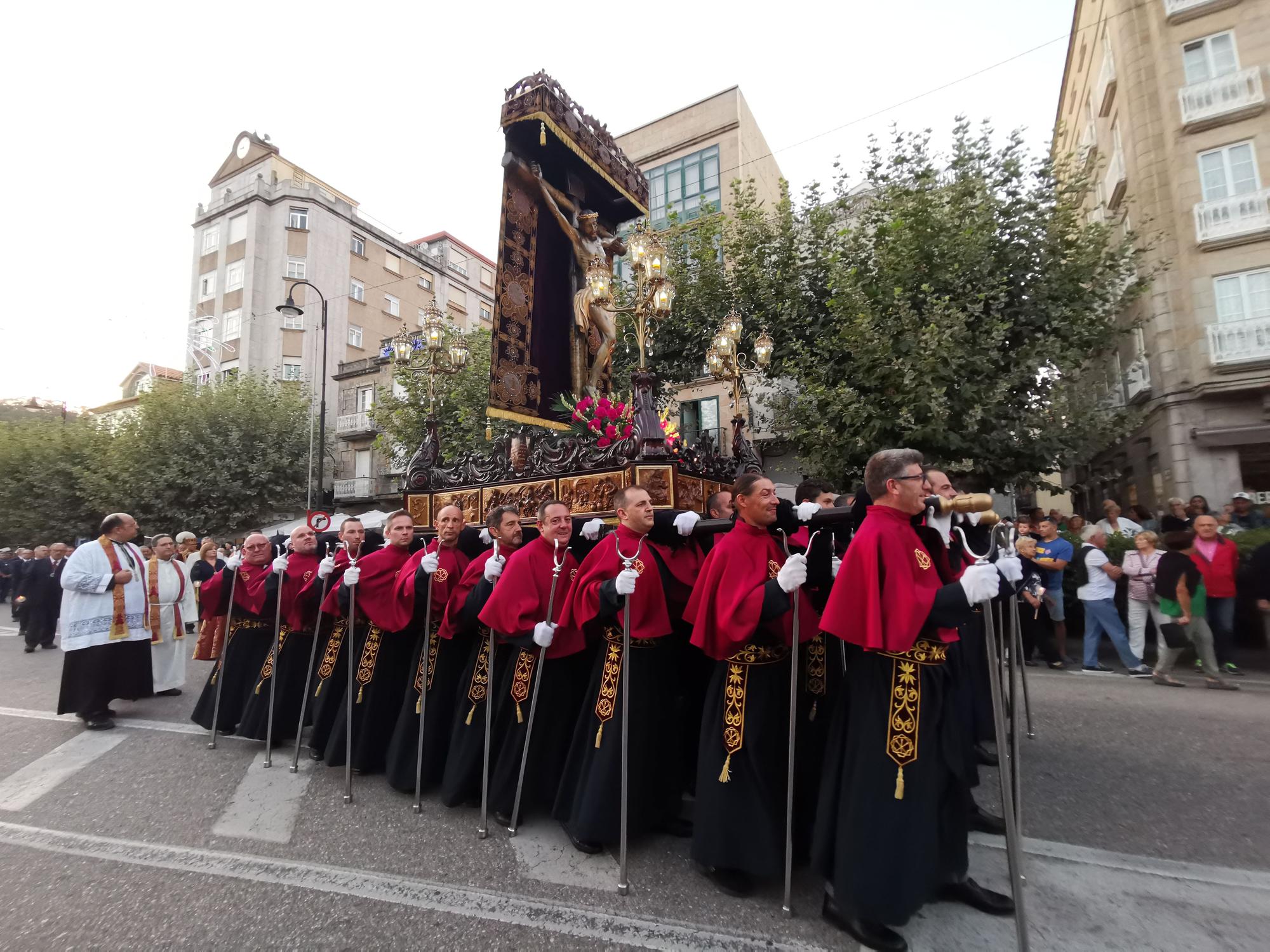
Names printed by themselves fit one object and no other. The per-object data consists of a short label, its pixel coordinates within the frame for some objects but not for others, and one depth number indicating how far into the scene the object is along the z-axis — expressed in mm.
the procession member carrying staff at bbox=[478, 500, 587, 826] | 4250
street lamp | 20516
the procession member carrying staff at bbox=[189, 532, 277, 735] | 6402
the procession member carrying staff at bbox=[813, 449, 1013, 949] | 2768
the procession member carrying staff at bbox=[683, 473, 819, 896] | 3256
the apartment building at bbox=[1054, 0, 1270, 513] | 15031
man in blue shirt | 8797
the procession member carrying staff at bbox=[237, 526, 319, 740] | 5980
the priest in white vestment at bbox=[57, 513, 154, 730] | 6773
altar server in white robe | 8305
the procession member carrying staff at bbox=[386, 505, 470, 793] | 4758
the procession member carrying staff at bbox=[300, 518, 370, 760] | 5484
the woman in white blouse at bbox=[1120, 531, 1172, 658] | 8133
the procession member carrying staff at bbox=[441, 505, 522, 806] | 4457
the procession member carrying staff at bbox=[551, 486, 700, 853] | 3766
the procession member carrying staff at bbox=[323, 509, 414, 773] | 5082
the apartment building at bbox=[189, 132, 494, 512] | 31406
